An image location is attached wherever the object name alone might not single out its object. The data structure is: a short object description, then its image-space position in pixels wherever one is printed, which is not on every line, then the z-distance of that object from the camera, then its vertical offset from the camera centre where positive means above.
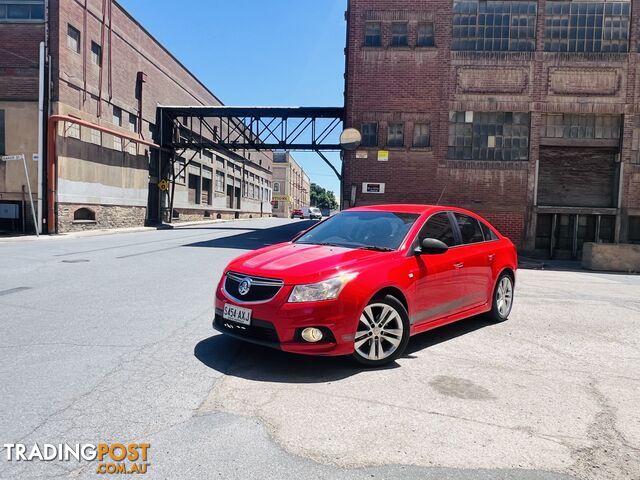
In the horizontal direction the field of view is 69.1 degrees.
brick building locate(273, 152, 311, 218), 88.69 +5.64
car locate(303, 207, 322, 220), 64.06 +0.03
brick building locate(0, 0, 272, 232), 22.09 +5.39
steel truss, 28.76 +6.08
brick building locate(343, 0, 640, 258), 18.78 +4.42
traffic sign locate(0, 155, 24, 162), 20.84 +2.07
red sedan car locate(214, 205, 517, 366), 4.11 -0.68
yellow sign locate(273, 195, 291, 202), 88.00 +2.72
